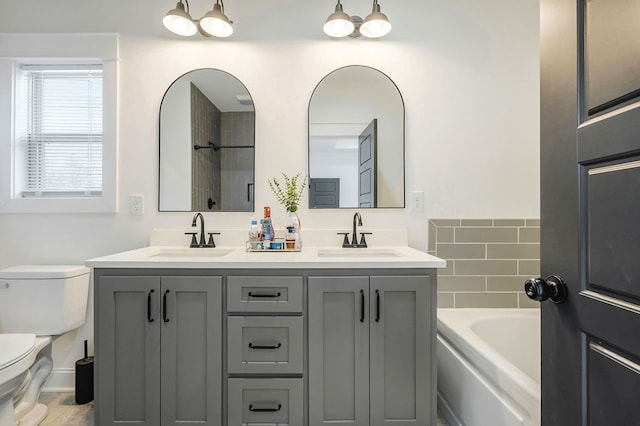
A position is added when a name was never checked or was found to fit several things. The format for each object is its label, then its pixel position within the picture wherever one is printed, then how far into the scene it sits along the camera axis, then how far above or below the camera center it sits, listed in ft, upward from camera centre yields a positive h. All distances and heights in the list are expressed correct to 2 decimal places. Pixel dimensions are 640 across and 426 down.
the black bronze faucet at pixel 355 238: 6.30 -0.47
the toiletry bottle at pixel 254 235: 5.83 -0.38
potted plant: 5.94 +0.33
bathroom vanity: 4.64 -1.83
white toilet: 5.49 -1.71
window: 6.49 +1.89
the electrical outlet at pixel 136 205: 6.55 +0.19
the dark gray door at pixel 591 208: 2.22 +0.05
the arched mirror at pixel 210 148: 6.59 +1.36
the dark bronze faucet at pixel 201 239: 6.30 -0.48
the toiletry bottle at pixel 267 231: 5.90 -0.31
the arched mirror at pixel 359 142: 6.56 +1.47
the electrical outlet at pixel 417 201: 6.55 +0.26
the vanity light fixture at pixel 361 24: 5.97 +3.55
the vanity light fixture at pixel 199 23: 5.93 +3.57
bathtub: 3.79 -2.23
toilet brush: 5.90 -3.07
